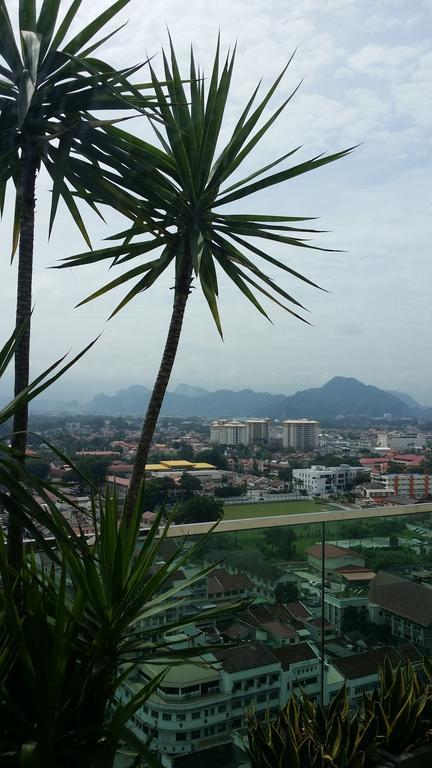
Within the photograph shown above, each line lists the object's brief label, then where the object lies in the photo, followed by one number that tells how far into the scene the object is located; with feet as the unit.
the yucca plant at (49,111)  7.49
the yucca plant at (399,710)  7.05
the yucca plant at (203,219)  9.42
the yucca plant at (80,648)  4.73
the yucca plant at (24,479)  5.48
